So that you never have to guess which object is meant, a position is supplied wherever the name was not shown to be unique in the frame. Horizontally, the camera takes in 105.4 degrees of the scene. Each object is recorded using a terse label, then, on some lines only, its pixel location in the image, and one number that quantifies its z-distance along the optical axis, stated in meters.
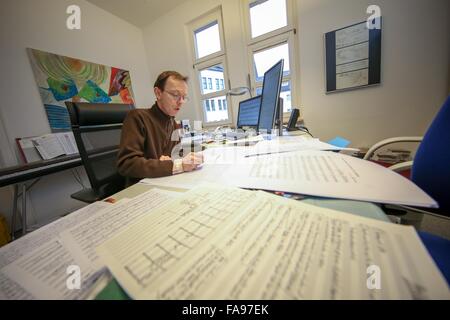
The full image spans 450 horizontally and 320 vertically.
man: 0.68
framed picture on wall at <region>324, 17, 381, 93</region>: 1.90
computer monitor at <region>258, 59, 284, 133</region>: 0.95
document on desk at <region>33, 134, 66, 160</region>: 2.02
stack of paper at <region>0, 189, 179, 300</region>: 0.22
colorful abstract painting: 2.12
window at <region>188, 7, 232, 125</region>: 2.96
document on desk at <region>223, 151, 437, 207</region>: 0.33
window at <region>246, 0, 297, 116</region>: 2.41
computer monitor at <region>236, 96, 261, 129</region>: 1.57
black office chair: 0.94
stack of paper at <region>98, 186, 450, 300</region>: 0.18
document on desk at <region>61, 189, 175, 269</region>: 0.29
